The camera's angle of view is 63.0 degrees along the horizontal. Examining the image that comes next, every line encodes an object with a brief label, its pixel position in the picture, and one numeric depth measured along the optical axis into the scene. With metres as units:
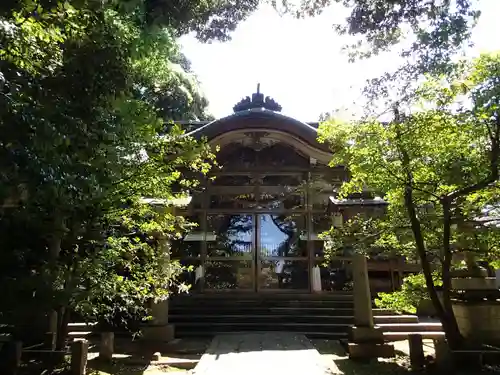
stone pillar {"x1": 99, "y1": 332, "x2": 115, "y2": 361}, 6.20
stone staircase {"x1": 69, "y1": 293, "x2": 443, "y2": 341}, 8.45
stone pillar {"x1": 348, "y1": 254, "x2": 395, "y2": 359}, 6.64
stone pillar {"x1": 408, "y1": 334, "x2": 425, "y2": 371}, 5.72
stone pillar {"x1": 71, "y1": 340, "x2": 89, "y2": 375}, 4.81
